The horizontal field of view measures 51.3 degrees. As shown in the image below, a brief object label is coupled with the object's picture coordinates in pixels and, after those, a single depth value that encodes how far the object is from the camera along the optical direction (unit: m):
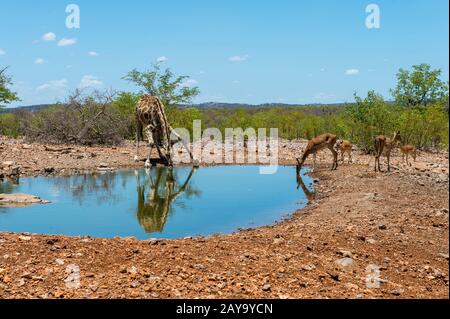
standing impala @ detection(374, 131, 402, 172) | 14.46
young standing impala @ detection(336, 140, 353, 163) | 17.25
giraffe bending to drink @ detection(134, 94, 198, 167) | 17.70
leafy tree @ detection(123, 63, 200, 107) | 26.33
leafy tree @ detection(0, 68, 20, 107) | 28.52
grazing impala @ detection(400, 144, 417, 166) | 12.67
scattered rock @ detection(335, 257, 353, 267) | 4.86
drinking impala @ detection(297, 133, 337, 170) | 16.62
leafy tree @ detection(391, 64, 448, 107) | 26.20
